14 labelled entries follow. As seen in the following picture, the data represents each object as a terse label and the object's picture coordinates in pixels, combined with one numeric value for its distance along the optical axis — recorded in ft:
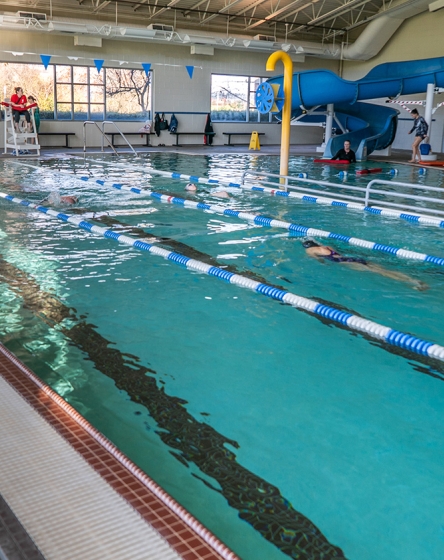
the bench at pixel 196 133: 73.77
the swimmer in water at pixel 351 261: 17.42
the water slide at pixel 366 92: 53.01
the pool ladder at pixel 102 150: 57.59
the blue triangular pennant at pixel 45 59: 60.44
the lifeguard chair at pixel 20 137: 54.43
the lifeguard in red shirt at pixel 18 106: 54.60
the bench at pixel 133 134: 69.33
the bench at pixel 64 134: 65.58
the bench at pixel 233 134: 77.61
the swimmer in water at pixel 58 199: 28.99
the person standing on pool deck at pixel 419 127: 53.57
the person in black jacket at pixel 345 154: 54.70
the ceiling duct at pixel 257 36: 56.18
